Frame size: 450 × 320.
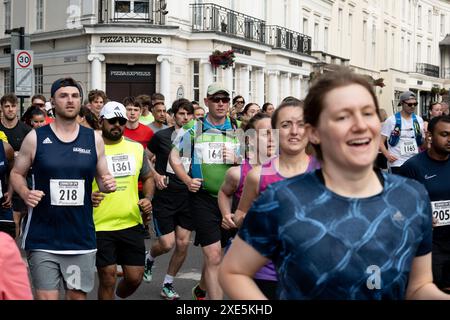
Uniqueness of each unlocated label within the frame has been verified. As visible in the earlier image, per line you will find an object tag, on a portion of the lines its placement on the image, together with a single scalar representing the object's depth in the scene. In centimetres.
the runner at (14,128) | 1058
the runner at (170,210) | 847
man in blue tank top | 576
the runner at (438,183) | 604
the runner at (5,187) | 752
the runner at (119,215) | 665
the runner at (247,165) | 579
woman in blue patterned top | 279
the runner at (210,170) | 742
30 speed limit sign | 1559
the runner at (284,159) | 495
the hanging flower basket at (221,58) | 3021
